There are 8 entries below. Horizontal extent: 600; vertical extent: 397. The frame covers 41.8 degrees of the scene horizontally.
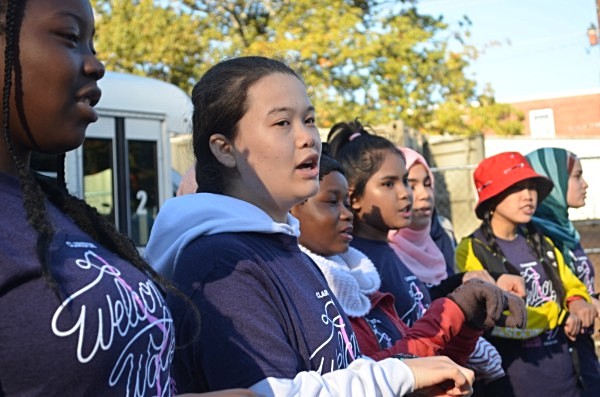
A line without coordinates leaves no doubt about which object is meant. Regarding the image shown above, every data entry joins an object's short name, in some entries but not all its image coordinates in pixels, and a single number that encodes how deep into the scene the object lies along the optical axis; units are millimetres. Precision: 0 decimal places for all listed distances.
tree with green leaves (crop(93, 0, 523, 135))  18703
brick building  38312
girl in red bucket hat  4215
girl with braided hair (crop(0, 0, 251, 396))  1260
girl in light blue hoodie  1764
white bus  7965
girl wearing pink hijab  3248
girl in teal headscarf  4598
